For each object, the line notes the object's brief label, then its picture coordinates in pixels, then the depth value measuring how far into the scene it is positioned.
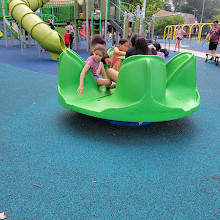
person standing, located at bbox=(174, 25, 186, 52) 12.80
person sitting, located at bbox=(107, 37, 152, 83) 3.08
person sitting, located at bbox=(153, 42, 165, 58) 5.84
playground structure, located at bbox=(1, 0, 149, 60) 8.82
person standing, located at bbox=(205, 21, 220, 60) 9.15
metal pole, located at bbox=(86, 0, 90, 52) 12.42
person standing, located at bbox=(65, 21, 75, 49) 10.64
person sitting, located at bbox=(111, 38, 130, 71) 4.10
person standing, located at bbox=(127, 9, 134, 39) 13.69
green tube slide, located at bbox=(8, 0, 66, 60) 8.68
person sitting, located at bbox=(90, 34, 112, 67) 4.00
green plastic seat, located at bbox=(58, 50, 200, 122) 2.60
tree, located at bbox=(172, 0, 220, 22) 71.44
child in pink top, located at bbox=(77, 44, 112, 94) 3.18
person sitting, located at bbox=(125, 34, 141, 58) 3.19
